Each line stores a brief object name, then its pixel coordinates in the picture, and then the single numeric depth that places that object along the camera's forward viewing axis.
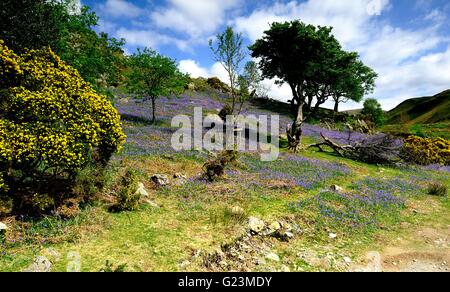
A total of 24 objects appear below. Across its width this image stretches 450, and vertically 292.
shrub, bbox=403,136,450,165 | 33.42
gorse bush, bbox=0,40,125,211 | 9.01
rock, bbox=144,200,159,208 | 11.94
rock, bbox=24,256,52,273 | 7.20
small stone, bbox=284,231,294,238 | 10.44
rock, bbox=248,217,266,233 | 10.35
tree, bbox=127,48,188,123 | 32.84
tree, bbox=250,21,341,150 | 34.12
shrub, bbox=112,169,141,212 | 11.20
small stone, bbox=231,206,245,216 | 11.03
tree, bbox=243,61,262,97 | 30.84
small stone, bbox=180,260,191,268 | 8.02
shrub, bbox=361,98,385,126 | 74.75
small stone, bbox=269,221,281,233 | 10.57
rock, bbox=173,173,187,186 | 15.15
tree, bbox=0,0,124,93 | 12.14
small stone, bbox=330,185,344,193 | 16.55
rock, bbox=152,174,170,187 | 14.45
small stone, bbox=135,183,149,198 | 12.69
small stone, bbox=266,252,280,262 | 8.97
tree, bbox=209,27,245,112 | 28.22
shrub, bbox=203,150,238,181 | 16.25
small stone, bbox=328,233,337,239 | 10.77
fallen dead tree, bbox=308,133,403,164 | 29.05
